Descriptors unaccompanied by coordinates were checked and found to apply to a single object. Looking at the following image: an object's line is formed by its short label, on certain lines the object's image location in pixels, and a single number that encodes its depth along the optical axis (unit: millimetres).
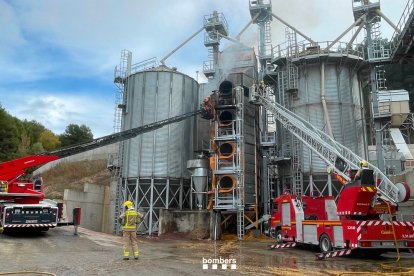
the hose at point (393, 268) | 10115
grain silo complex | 25297
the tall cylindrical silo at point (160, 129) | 28031
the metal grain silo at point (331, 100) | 26297
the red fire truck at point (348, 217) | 13523
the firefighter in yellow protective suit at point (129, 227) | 11727
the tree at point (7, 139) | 44312
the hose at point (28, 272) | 8877
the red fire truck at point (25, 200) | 17266
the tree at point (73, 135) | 61241
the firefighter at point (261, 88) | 27391
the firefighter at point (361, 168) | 13938
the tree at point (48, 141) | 69625
